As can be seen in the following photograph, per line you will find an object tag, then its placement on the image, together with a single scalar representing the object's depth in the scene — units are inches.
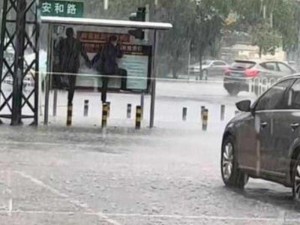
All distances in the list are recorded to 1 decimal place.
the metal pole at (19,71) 857.5
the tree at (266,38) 1578.5
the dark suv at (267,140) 427.5
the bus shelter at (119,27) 888.3
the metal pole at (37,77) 865.3
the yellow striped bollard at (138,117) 891.4
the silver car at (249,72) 1373.0
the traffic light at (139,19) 930.1
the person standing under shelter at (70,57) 912.3
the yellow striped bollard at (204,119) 914.1
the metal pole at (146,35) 939.2
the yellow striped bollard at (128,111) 1019.0
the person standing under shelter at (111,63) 926.4
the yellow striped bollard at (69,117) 885.2
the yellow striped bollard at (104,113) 882.8
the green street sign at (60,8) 949.9
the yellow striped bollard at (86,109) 1030.9
